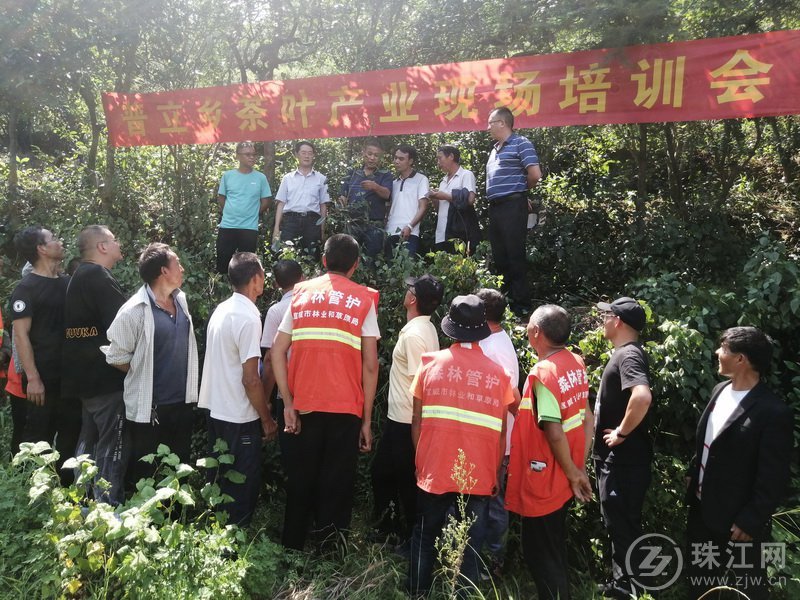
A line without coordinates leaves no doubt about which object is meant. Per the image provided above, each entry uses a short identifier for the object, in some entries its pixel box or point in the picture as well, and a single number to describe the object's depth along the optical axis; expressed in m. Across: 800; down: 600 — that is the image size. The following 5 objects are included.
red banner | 4.73
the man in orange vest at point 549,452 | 2.80
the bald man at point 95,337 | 3.61
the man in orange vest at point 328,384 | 3.19
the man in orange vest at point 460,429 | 2.80
